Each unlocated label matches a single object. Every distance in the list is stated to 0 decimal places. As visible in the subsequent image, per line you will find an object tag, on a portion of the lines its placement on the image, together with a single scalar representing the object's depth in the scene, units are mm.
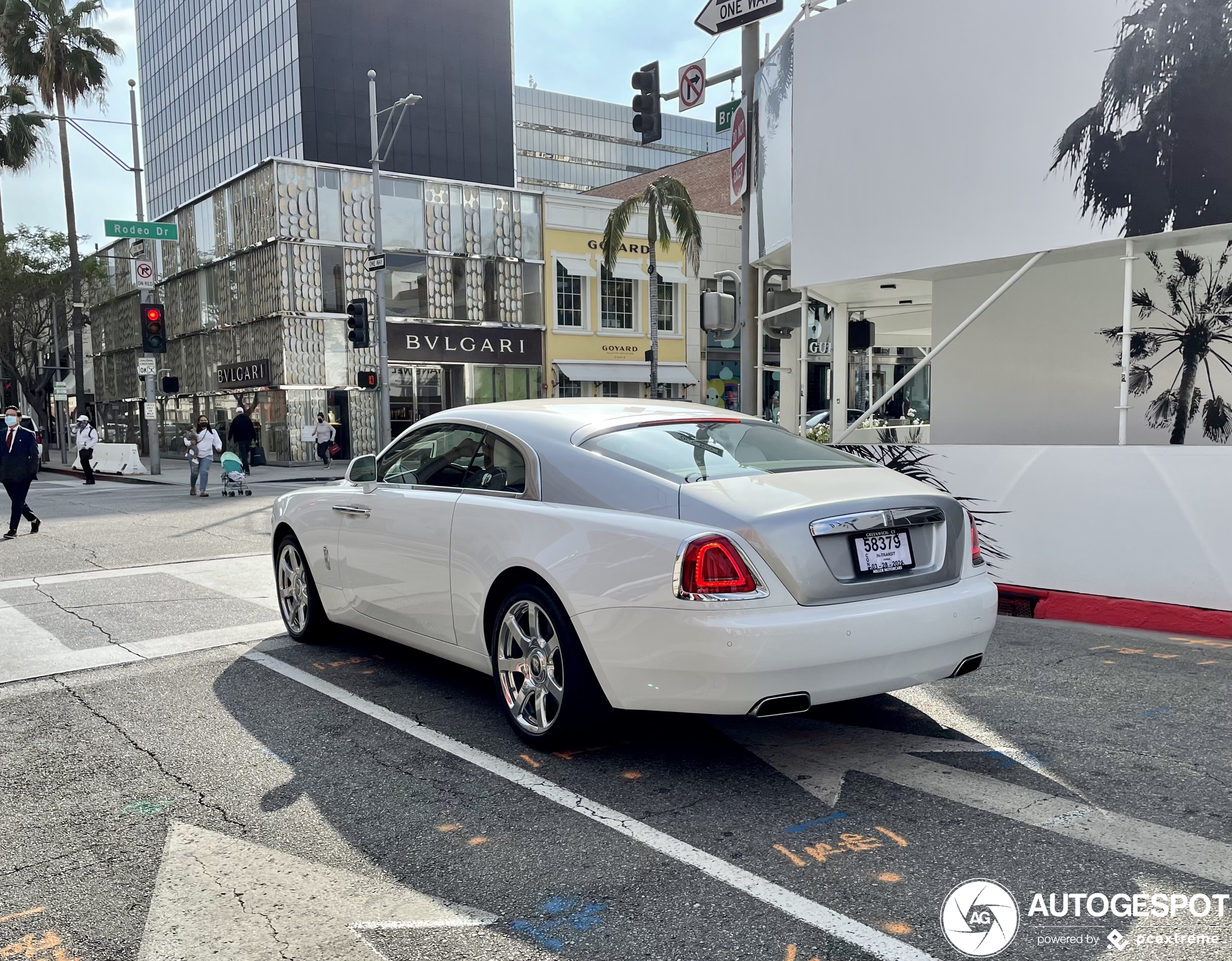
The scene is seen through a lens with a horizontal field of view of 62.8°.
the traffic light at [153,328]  24172
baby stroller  19406
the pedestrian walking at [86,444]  24141
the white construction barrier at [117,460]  27578
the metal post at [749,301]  11320
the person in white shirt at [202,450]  19672
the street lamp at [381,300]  26656
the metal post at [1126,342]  7324
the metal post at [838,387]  10117
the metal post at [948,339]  7809
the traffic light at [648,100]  13281
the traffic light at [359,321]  23547
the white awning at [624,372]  37031
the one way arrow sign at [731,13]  10578
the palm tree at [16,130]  36125
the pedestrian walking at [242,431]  24562
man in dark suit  13297
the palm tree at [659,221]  28703
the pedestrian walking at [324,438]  30312
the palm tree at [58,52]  32219
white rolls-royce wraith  3814
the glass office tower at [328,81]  60656
